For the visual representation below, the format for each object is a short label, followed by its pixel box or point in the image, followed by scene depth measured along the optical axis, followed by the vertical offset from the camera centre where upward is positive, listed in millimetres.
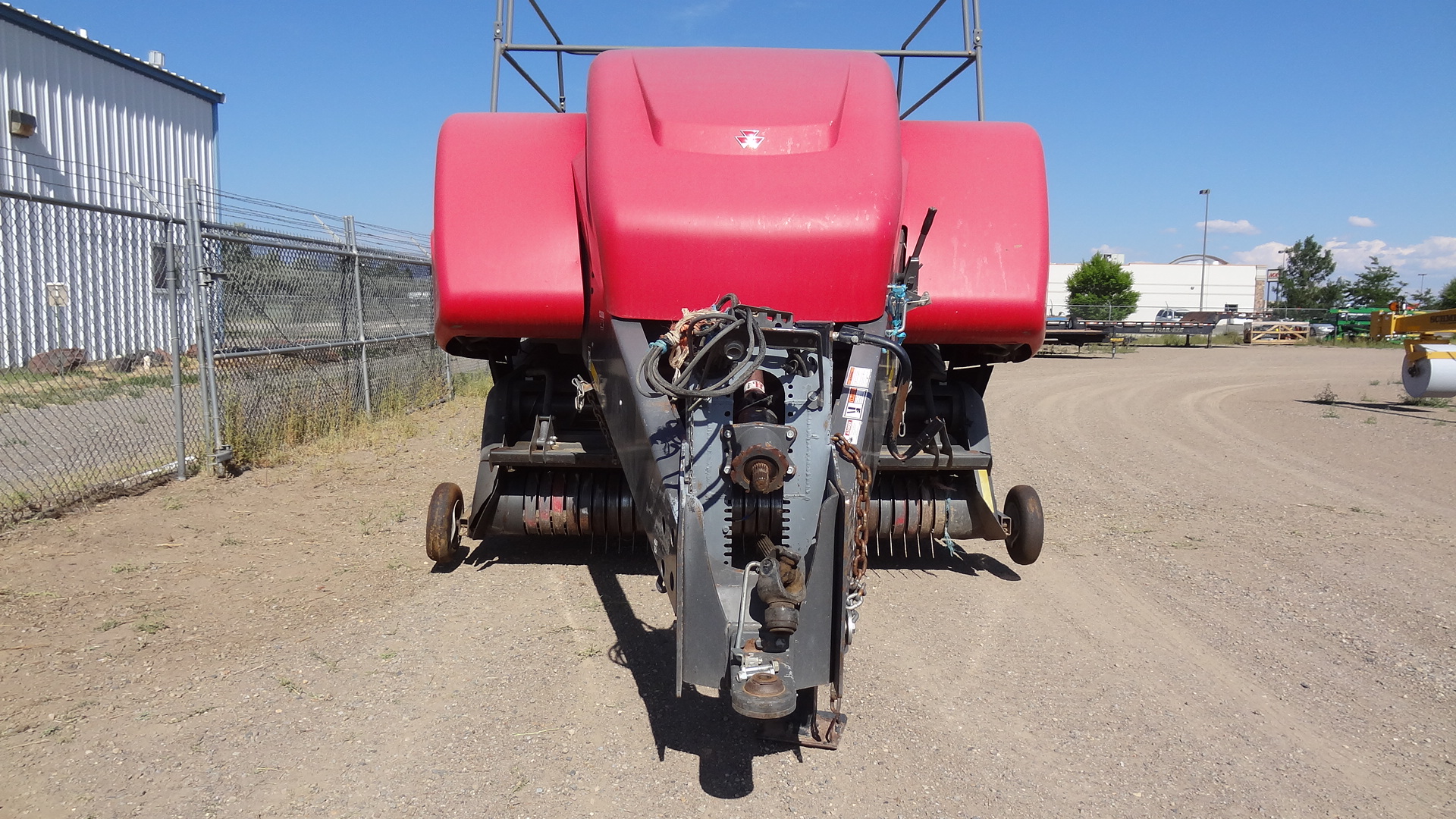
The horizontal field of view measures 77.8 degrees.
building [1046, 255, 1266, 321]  73875 +5090
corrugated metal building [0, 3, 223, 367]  9258 +3365
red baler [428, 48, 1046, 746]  3018 +88
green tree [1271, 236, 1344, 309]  75562 +6223
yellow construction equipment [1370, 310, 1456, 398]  12898 -134
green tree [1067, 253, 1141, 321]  55656 +3898
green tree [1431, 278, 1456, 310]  52956 +2850
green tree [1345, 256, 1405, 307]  64250 +4147
